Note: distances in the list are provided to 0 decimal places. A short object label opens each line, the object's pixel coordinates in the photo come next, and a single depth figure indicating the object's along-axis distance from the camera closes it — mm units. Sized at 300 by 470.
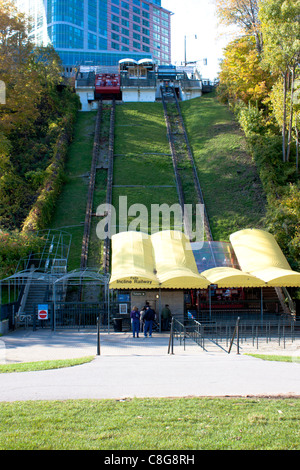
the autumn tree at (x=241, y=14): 46250
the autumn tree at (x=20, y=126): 30936
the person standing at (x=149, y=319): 19964
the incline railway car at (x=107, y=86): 53094
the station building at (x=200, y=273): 21234
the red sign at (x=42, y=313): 20822
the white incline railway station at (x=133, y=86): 53000
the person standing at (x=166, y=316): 21406
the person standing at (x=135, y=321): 19594
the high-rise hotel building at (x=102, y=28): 113562
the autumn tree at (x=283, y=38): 29222
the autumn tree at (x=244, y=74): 42781
